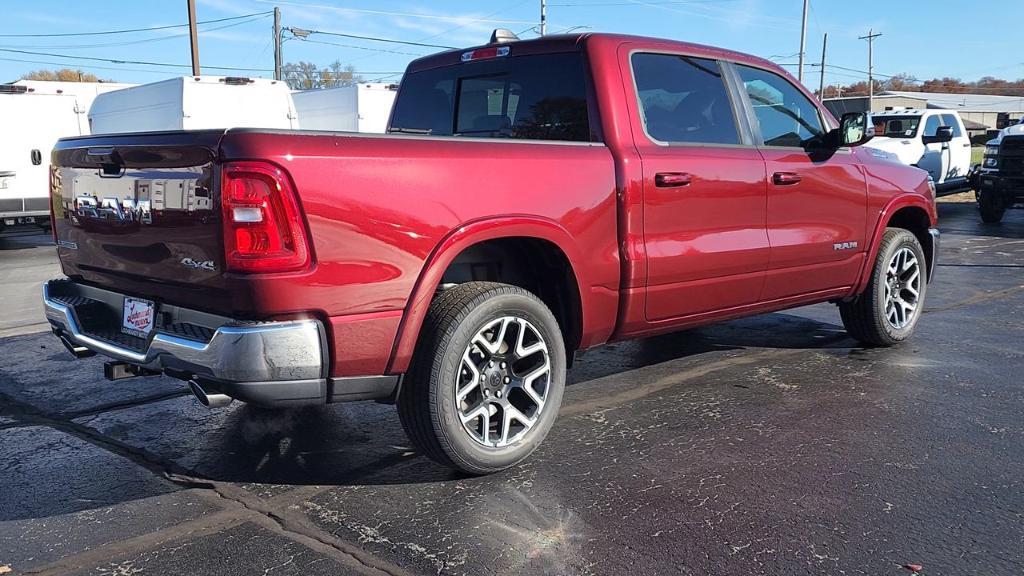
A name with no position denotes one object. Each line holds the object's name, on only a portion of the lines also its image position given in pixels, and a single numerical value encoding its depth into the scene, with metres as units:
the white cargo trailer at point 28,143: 12.84
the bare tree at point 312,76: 66.69
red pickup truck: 3.08
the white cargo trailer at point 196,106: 12.84
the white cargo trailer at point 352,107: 16.55
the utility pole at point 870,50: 76.50
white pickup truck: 16.41
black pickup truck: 14.09
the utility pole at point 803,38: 47.09
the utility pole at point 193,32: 27.06
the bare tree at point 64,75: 54.62
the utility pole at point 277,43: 39.62
